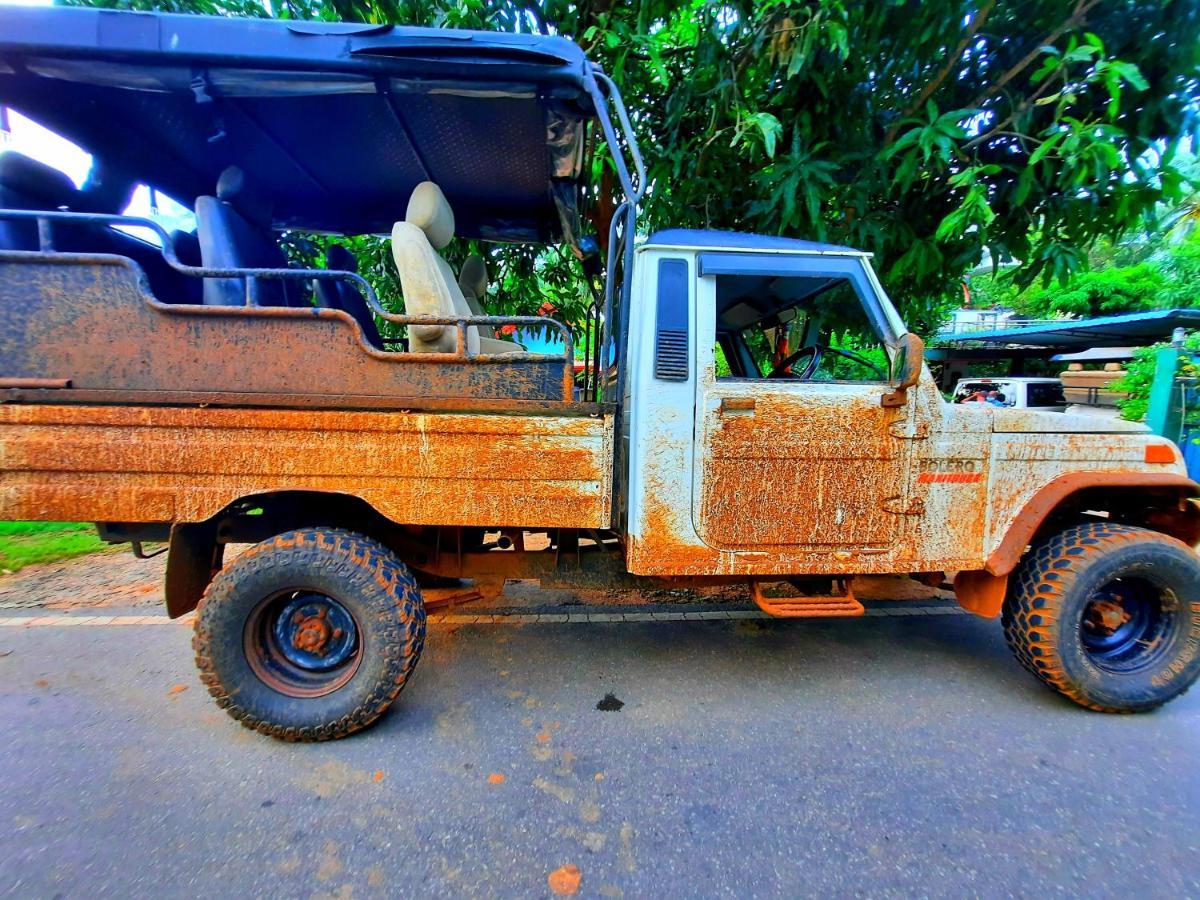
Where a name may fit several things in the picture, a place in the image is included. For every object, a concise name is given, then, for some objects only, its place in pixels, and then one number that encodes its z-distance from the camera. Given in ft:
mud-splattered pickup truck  6.91
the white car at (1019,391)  27.66
